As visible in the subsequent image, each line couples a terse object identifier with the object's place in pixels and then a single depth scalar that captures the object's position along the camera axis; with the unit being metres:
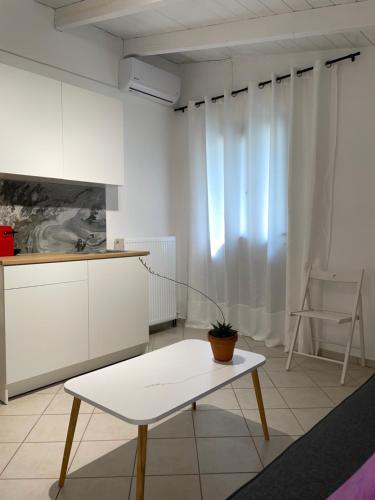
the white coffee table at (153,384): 1.37
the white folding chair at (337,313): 2.83
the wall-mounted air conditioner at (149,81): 3.53
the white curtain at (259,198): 3.22
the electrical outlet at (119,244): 3.59
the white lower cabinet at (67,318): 2.41
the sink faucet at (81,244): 3.37
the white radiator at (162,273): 3.83
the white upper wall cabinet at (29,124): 2.56
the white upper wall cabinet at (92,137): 2.92
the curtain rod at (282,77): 3.01
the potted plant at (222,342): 1.84
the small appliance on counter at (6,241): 2.67
